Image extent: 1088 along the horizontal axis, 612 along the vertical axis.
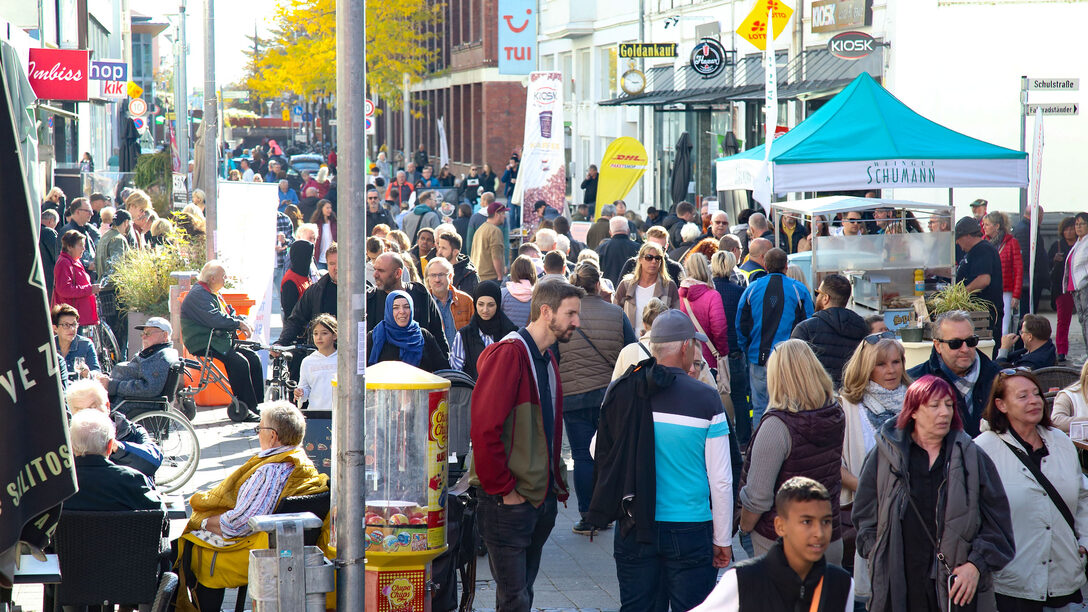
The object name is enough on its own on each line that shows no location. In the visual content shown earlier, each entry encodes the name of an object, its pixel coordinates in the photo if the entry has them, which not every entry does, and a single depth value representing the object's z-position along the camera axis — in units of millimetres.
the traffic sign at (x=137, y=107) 39294
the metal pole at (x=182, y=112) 27266
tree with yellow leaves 45156
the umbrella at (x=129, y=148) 33319
